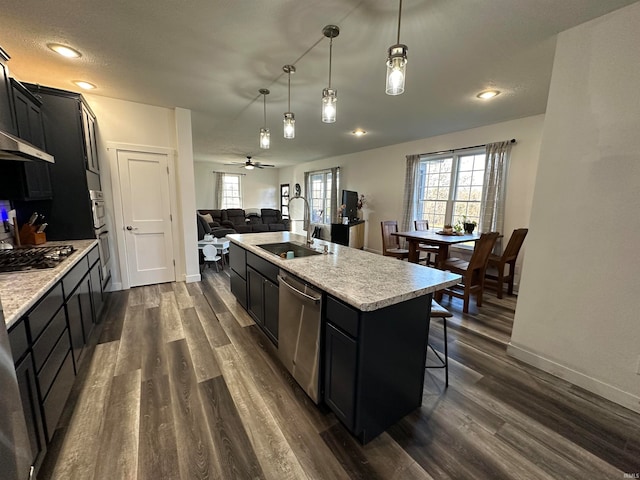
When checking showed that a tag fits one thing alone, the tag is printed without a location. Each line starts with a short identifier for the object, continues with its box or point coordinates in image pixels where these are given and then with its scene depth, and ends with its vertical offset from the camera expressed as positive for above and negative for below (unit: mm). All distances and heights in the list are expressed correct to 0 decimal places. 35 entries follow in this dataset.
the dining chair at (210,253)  4625 -936
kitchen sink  2586 -484
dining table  3534 -488
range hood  1401 +281
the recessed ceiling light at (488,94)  2967 +1265
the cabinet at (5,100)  1850 +689
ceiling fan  7185 +1221
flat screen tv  6293 -47
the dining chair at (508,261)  3521 -786
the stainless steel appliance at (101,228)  2901 -363
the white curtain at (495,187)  4051 +271
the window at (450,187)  4586 +309
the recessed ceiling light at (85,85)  2898 +1257
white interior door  3586 -244
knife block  2445 -364
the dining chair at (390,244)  4395 -703
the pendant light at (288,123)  2349 +698
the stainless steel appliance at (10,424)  789 -726
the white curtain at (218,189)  9273 +375
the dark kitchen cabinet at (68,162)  2572 +353
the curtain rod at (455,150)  3959 +961
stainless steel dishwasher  1619 -868
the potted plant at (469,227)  4104 -354
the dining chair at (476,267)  3111 -797
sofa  8008 -651
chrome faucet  2537 -249
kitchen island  1354 -738
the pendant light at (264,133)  2762 +705
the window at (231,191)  9531 +325
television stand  6094 -738
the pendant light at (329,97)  1898 +753
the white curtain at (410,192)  5367 +227
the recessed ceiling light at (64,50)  2195 +1249
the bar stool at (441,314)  1861 -776
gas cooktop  1672 -436
